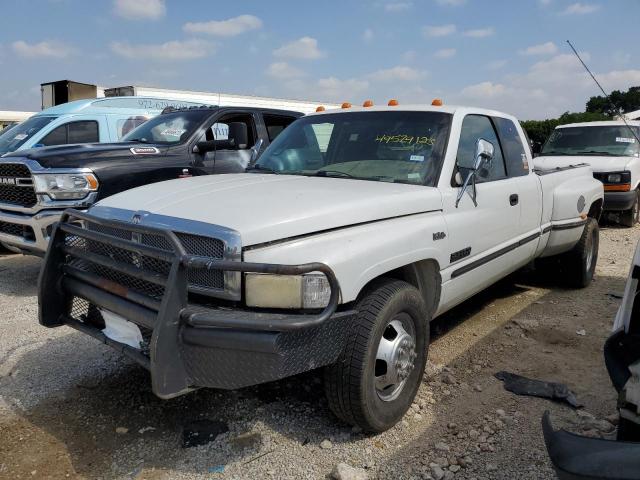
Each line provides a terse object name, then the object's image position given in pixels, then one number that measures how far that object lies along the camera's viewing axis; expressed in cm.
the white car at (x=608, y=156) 894
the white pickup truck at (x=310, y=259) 237
